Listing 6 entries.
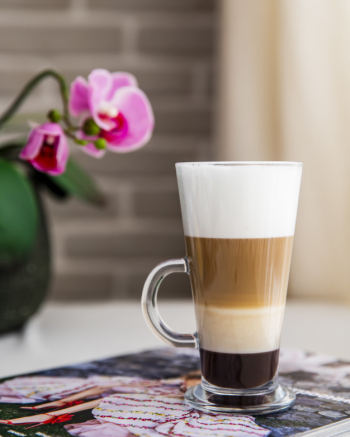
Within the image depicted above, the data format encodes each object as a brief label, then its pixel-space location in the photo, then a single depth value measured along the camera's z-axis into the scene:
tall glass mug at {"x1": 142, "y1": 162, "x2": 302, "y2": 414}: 0.62
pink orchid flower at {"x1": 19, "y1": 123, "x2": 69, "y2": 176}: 0.74
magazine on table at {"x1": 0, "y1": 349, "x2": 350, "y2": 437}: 0.59
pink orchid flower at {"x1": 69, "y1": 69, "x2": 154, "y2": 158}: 0.75
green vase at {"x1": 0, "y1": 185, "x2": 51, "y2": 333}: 0.86
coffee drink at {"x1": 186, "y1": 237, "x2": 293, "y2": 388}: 0.63
